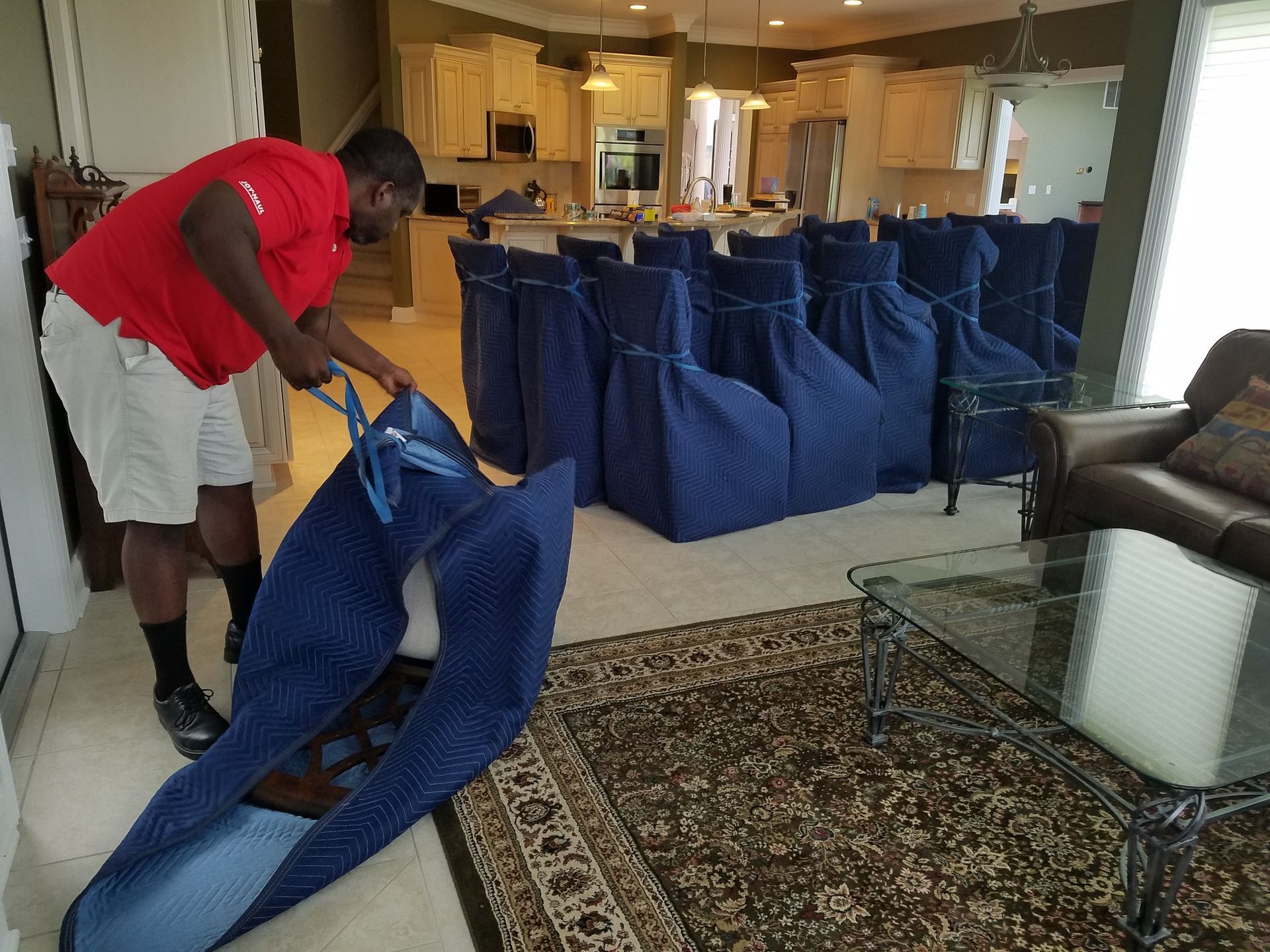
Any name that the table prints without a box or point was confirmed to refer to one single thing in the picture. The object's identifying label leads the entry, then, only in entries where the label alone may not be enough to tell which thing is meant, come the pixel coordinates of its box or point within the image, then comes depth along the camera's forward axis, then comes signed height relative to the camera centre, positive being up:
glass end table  2.94 -0.60
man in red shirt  1.61 -0.26
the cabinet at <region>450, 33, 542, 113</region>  7.73 +1.00
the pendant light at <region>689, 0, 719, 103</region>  7.33 +0.80
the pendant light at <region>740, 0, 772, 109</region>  7.75 +0.78
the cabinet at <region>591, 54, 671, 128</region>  8.98 +0.93
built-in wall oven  9.12 +0.29
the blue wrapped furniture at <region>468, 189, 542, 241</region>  4.87 -0.11
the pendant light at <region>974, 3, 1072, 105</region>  4.67 +0.62
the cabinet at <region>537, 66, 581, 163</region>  8.77 +0.71
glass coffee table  1.40 -0.81
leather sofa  2.41 -0.71
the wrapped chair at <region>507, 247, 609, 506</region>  3.43 -0.64
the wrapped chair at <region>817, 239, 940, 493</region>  3.56 -0.52
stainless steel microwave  7.97 +0.44
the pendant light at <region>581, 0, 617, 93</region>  7.29 +0.85
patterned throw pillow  2.46 -0.62
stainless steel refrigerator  8.91 +0.33
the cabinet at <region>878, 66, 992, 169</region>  8.01 +0.74
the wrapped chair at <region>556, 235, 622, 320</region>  3.50 -0.24
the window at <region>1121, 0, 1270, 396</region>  2.86 +0.02
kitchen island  6.46 -0.26
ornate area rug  1.52 -1.14
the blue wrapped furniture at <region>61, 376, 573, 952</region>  1.54 -0.94
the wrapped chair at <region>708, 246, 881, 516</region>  3.35 -0.63
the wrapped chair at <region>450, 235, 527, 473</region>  3.76 -0.65
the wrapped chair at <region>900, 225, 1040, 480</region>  3.65 -0.45
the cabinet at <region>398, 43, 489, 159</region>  7.30 +0.70
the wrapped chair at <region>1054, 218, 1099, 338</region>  4.26 -0.29
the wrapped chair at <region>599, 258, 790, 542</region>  3.11 -0.77
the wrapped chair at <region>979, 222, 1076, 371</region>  3.82 -0.34
